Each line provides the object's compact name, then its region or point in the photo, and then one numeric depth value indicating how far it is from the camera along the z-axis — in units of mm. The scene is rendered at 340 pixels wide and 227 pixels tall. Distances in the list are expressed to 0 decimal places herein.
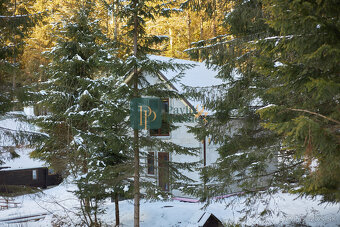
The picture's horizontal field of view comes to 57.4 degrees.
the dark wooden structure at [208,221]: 10480
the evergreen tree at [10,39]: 10102
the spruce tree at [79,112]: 10328
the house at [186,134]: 16016
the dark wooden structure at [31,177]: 23922
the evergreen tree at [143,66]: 8898
